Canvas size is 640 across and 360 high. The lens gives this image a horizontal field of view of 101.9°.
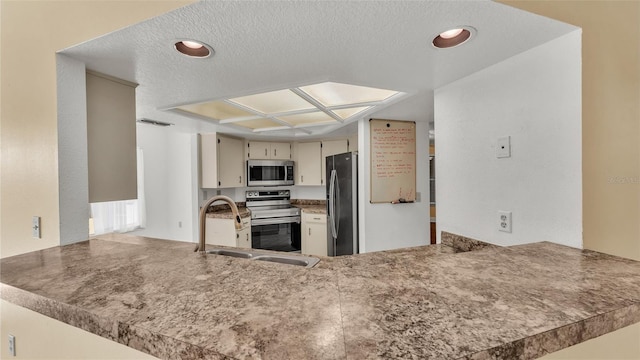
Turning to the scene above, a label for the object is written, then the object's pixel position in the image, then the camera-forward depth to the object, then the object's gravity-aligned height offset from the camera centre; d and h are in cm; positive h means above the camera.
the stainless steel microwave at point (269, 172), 415 +11
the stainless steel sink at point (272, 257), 128 -41
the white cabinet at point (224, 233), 351 -74
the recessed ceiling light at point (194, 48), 124 +66
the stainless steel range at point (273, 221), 398 -67
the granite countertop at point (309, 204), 443 -47
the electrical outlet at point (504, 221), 140 -26
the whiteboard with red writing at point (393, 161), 291 +18
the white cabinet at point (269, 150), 426 +48
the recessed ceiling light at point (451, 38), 117 +65
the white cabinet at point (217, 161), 375 +28
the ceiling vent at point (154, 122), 280 +66
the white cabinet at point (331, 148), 421 +48
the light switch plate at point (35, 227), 139 -23
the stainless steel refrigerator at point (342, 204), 312 -34
